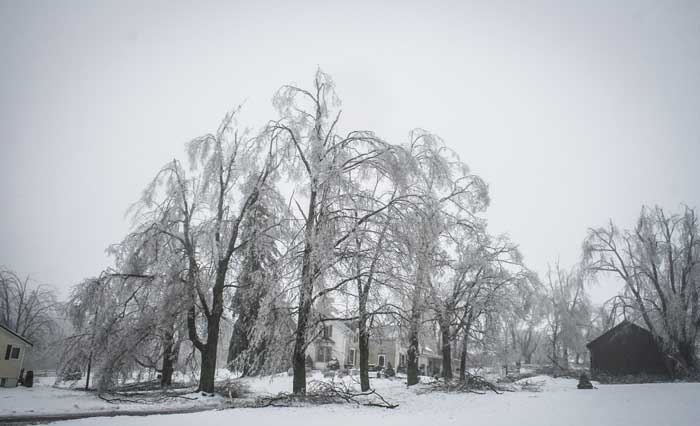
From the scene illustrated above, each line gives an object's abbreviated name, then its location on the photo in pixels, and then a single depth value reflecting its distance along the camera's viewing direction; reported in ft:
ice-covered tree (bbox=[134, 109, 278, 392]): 48.03
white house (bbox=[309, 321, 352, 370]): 137.91
